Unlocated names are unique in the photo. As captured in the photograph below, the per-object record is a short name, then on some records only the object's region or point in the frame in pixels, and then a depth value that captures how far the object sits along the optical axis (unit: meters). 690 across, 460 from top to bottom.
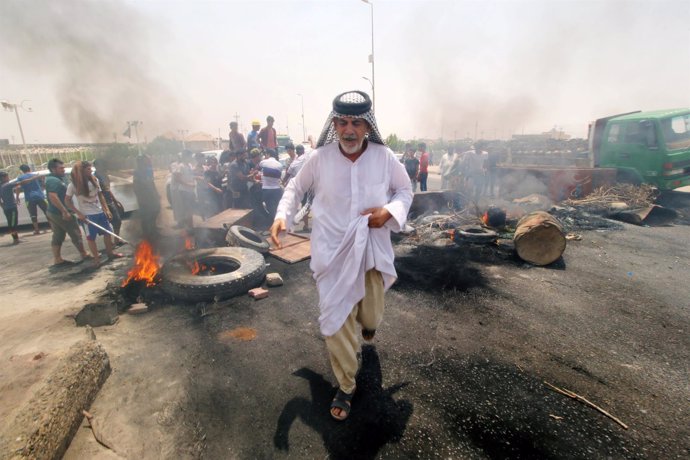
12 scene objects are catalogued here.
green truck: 8.48
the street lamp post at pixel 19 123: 23.23
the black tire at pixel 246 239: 5.89
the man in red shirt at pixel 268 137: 9.97
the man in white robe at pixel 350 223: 2.45
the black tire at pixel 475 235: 6.32
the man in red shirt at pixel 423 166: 11.86
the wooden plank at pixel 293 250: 5.78
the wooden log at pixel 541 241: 5.32
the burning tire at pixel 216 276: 4.20
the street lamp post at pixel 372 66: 21.38
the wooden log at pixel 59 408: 1.89
